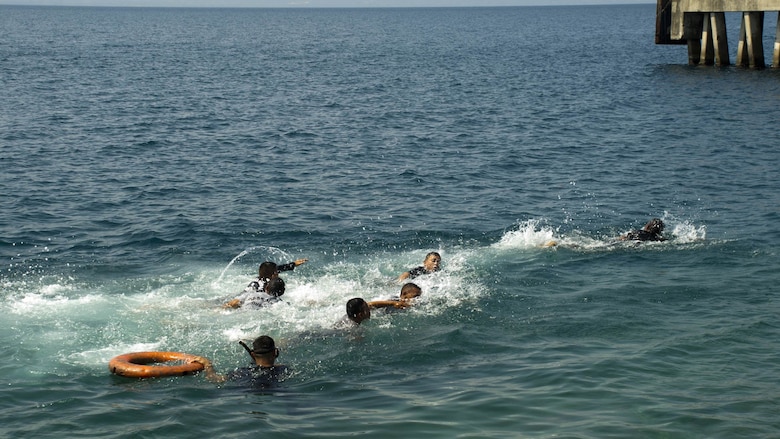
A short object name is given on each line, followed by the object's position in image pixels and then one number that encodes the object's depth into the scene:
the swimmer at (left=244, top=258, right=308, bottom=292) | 16.91
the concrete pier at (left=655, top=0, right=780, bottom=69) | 49.72
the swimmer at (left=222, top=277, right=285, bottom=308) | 16.55
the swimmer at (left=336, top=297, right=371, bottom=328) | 15.36
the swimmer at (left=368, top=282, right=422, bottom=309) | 16.52
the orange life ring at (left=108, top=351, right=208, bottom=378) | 13.22
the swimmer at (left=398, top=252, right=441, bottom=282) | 18.17
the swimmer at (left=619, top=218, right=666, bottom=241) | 20.97
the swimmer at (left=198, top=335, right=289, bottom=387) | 12.97
